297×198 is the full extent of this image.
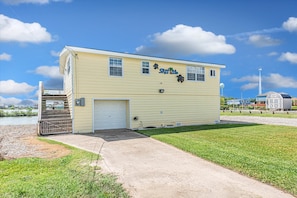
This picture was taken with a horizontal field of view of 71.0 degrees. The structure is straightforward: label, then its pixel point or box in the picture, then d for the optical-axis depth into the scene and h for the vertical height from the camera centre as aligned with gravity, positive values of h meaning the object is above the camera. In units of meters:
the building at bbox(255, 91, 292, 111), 37.53 +0.52
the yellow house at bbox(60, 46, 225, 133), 11.85 +0.96
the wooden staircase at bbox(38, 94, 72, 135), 10.98 -0.83
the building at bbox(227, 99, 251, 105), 41.77 +0.58
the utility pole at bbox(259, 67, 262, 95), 47.45 +4.59
